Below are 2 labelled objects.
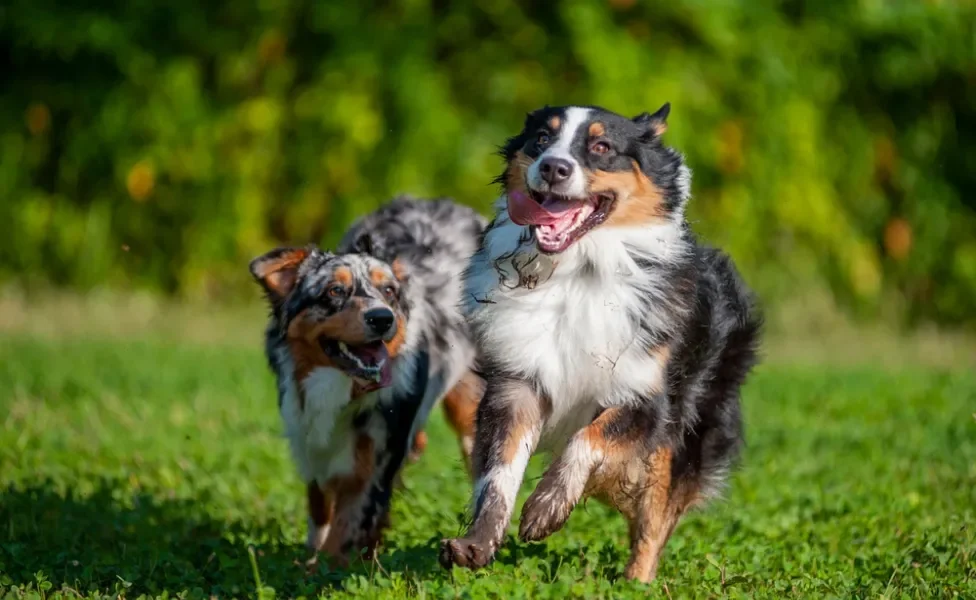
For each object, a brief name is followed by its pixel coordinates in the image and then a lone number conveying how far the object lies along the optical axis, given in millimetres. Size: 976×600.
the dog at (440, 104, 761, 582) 10258
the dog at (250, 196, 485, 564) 13062
